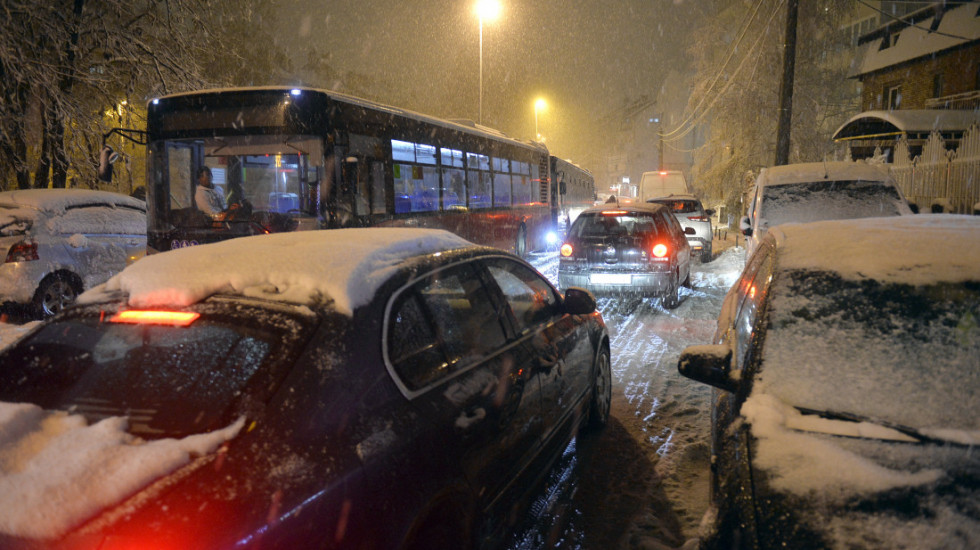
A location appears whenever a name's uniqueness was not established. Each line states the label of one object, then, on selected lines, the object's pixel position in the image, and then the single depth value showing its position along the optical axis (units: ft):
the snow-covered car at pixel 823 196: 29.76
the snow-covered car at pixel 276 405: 5.63
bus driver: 26.84
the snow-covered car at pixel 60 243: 27.73
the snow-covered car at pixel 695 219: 52.75
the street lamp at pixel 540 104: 144.15
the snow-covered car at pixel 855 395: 6.64
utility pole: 55.06
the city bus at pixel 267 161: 26.21
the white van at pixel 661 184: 91.71
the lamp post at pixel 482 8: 74.54
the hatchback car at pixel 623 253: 30.63
